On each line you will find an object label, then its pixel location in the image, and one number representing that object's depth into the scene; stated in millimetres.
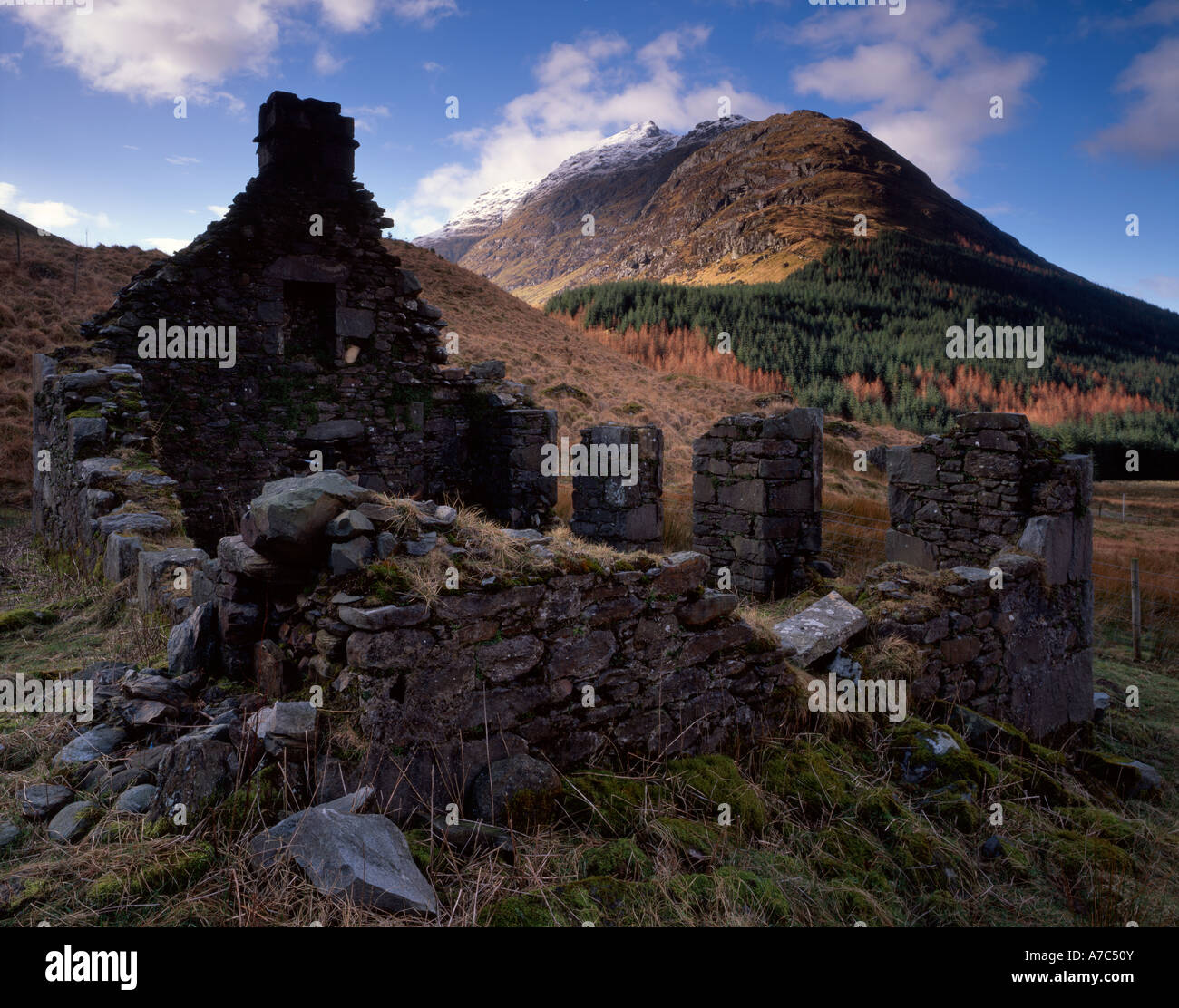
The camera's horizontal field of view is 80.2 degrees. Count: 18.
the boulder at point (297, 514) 3535
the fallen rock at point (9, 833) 2877
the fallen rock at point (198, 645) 4012
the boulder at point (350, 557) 3467
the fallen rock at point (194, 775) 2848
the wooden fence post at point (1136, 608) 11125
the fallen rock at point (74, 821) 2840
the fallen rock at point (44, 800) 3029
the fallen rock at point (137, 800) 2932
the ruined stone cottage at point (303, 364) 10500
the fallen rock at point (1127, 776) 6301
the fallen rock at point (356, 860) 2494
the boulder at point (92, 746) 3361
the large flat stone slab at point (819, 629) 5363
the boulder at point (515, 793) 3396
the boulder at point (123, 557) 6707
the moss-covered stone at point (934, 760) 4664
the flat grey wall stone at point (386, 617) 3182
